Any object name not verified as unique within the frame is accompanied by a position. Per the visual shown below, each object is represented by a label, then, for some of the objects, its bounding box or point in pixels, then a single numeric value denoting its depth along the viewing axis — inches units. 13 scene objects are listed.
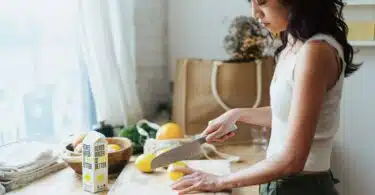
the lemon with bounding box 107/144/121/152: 53.6
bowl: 52.3
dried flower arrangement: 70.2
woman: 36.0
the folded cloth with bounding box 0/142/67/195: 49.1
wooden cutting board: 46.4
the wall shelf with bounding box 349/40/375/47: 75.9
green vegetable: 62.4
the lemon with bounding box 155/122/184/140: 60.1
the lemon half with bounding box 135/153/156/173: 51.6
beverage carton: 47.6
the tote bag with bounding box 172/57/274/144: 67.9
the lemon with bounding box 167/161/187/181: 48.1
